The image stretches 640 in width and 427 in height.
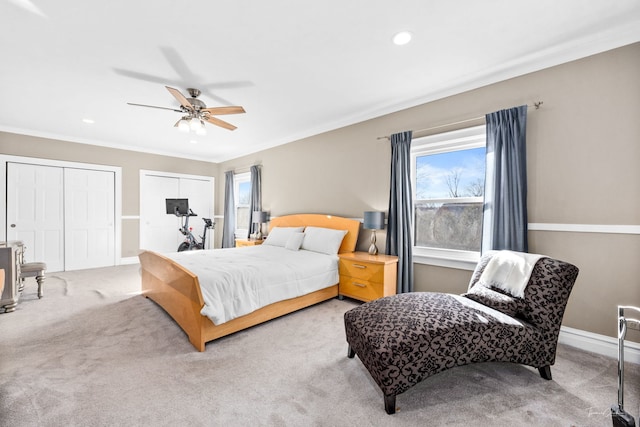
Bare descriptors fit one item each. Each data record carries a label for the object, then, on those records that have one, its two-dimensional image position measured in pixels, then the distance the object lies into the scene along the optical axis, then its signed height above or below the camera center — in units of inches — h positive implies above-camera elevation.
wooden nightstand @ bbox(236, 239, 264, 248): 208.5 -23.3
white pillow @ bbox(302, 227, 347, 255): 153.8 -15.8
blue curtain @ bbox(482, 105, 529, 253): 102.7 +11.9
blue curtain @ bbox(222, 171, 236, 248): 258.5 -3.9
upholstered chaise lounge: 64.6 -29.7
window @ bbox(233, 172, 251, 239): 256.5 +10.4
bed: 92.7 -35.6
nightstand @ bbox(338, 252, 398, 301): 128.7 -30.5
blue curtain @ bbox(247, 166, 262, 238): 229.9 +14.3
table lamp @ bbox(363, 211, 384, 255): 140.6 -3.7
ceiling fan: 125.3 +46.5
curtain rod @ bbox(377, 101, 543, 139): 103.0 +40.6
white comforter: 96.0 -25.9
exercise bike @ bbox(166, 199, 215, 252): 247.2 -3.1
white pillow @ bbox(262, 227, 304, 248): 178.9 -15.2
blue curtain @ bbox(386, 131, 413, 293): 134.6 +1.1
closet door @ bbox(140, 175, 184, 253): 242.2 -5.1
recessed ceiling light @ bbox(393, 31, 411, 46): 89.7 +58.3
